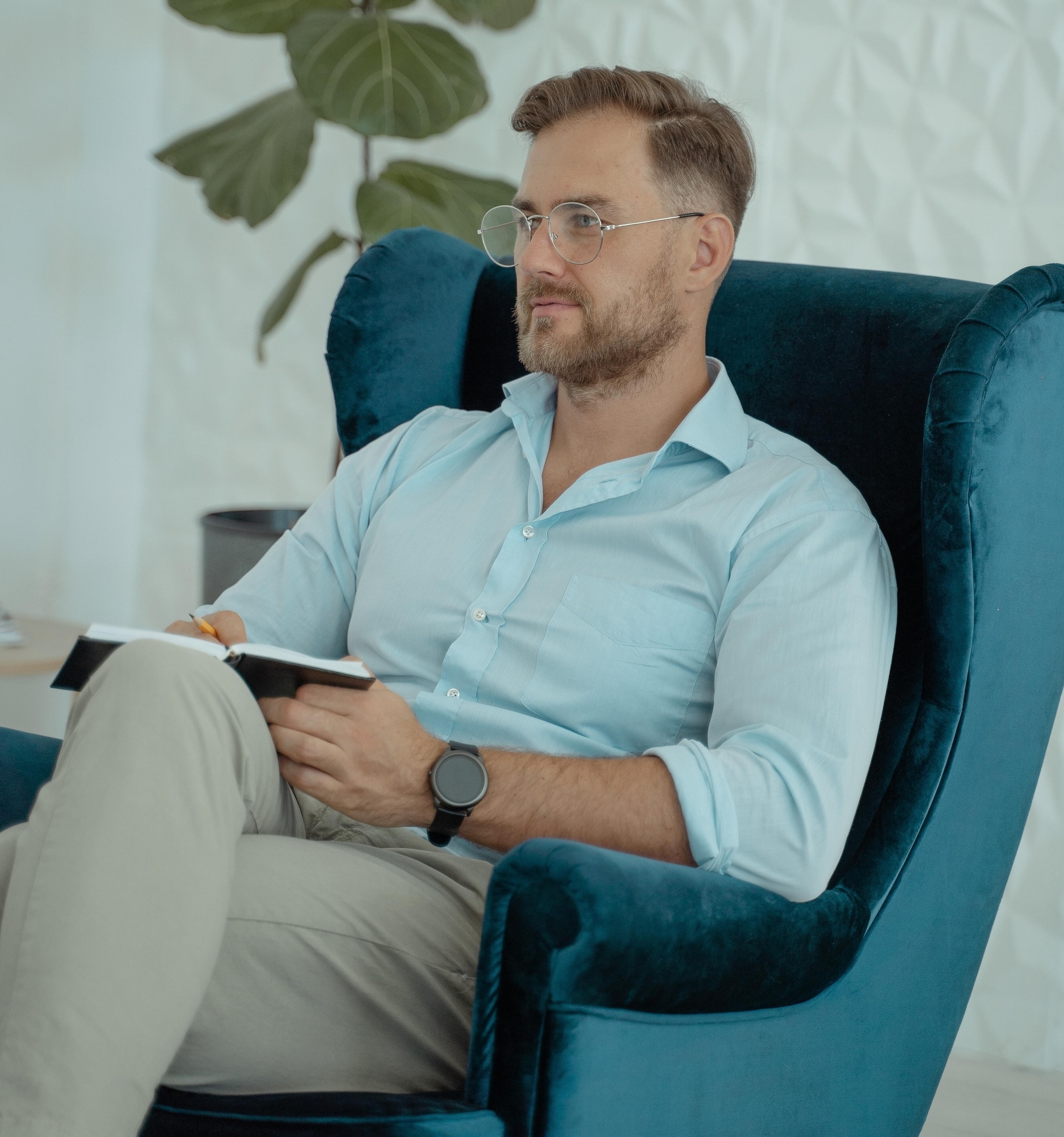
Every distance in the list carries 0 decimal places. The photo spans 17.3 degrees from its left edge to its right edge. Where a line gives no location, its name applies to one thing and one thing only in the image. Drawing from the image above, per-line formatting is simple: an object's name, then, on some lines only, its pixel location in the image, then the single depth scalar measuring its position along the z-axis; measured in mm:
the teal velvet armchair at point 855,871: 2731
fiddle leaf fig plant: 3711
